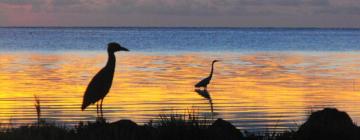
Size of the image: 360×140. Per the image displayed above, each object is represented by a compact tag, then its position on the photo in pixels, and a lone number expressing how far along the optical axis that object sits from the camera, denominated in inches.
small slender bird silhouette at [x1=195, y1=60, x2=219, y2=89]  1839.6
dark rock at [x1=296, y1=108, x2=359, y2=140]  741.9
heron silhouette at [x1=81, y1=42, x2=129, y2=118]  993.5
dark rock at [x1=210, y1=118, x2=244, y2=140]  736.3
